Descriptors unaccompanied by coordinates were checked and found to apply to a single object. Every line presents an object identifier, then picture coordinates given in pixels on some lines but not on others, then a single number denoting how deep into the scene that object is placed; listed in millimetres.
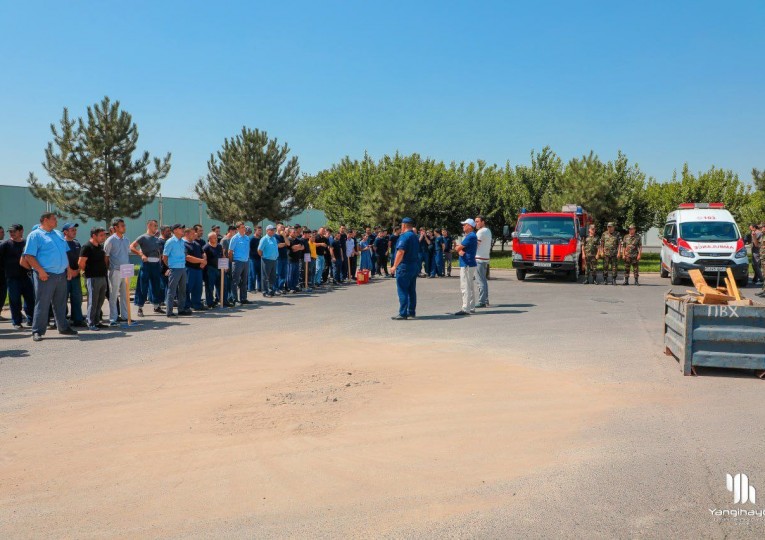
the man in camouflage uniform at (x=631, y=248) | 18750
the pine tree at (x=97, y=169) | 25656
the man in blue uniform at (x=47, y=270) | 9867
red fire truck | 20141
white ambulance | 18172
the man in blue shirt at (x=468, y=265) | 12633
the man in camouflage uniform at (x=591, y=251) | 19453
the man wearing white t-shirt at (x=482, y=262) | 13531
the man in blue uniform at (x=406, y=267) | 11836
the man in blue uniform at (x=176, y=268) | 12312
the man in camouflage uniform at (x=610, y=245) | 18875
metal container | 6996
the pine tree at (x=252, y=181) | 35344
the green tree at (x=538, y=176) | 42812
